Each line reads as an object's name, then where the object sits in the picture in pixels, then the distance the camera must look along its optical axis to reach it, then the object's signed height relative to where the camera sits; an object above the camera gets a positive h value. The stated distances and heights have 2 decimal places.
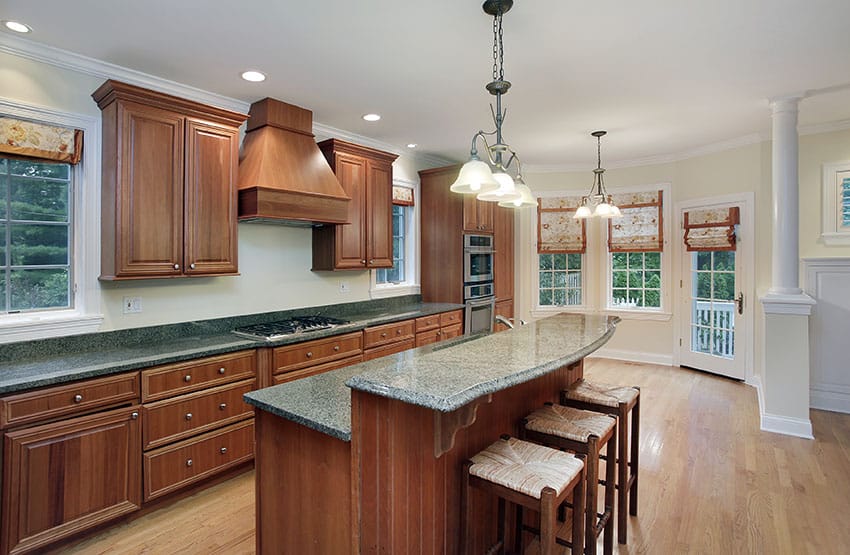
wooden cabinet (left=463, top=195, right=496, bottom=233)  4.85 +0.73
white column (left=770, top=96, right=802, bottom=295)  3.49 +0.66
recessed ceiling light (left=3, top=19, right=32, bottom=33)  2.25 +1.32
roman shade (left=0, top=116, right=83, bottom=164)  2.38 +0.79
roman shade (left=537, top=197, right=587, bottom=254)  6.09 +0.71
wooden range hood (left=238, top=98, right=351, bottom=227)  3.08 +0.79
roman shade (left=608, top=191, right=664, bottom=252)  5.64 +0.71
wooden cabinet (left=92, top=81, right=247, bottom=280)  2.58 +0.60
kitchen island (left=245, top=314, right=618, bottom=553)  1.37 -0.59
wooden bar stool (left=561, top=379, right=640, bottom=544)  2.17 -0.68
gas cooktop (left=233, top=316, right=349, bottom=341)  3.08 -0.37
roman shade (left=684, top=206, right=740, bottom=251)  4.89 +0.57
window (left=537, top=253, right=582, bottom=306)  6.21 -0.01
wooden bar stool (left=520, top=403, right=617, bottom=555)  1.78 -0.68
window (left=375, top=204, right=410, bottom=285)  4.95 +0.38
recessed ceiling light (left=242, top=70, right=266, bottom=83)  2.91 +1.37
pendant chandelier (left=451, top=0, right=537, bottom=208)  2.03 +0.50
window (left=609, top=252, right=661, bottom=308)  5.78 -0.03
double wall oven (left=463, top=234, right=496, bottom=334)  4.89 -0.05
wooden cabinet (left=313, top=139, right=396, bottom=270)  3.87 +0.60
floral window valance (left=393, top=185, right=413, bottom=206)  4.83 +0.93
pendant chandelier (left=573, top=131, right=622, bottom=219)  4.26 +0.68
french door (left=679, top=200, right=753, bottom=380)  4.86 -0.38
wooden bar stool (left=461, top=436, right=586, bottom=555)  1.41 -0.69
